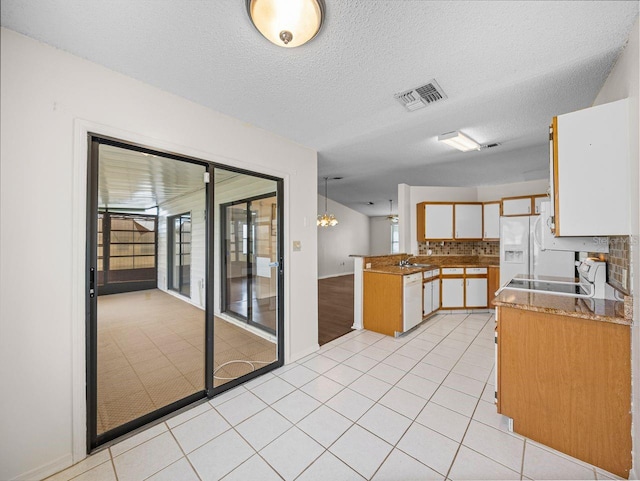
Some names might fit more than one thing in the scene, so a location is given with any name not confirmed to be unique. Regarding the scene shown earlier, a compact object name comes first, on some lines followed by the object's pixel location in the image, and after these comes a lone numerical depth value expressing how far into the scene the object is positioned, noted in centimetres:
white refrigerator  387
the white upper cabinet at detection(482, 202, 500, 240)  472
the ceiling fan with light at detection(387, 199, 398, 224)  917
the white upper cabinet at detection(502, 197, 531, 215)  430
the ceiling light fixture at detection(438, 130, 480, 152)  289
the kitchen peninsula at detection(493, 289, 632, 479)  149
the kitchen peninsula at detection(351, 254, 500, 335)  362
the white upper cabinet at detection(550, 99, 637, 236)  154
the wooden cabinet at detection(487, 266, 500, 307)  456
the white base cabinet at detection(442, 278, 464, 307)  462
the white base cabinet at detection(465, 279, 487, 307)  463
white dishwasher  356
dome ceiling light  122
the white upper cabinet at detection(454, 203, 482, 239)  489
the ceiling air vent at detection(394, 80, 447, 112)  199
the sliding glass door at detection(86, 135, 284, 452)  204
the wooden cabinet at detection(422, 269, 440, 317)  418
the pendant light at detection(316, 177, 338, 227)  709
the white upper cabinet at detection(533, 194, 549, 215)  417
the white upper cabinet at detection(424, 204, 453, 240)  489
